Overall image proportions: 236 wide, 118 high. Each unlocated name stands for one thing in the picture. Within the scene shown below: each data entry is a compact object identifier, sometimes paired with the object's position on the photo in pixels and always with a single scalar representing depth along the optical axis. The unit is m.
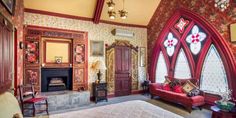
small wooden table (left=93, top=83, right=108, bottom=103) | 5.06
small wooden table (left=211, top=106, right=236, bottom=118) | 2.88
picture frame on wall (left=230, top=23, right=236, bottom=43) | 3.52
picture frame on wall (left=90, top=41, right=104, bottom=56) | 5.39
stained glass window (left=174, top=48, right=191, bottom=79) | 4.92
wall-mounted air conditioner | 5.77
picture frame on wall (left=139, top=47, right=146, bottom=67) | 6.41
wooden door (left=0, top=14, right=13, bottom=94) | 2.08
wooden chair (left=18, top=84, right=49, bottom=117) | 3.43
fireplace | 4.72
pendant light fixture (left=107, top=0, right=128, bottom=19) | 3.64
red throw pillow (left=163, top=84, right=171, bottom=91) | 4.96
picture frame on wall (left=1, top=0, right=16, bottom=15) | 2.23
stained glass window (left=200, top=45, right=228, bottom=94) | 3.92
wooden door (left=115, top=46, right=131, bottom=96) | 5.89
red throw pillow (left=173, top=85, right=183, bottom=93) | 4.59
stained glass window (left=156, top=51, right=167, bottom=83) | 5.86
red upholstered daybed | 3.88
